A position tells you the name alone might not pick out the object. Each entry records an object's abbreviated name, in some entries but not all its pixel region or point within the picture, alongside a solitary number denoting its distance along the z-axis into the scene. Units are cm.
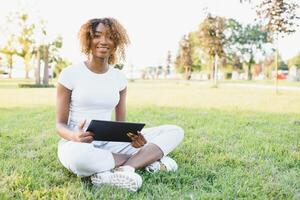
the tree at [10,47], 3488
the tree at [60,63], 5501
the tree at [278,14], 1036
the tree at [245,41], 6656
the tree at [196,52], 4712
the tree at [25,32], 3372
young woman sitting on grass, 353
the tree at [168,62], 6961
